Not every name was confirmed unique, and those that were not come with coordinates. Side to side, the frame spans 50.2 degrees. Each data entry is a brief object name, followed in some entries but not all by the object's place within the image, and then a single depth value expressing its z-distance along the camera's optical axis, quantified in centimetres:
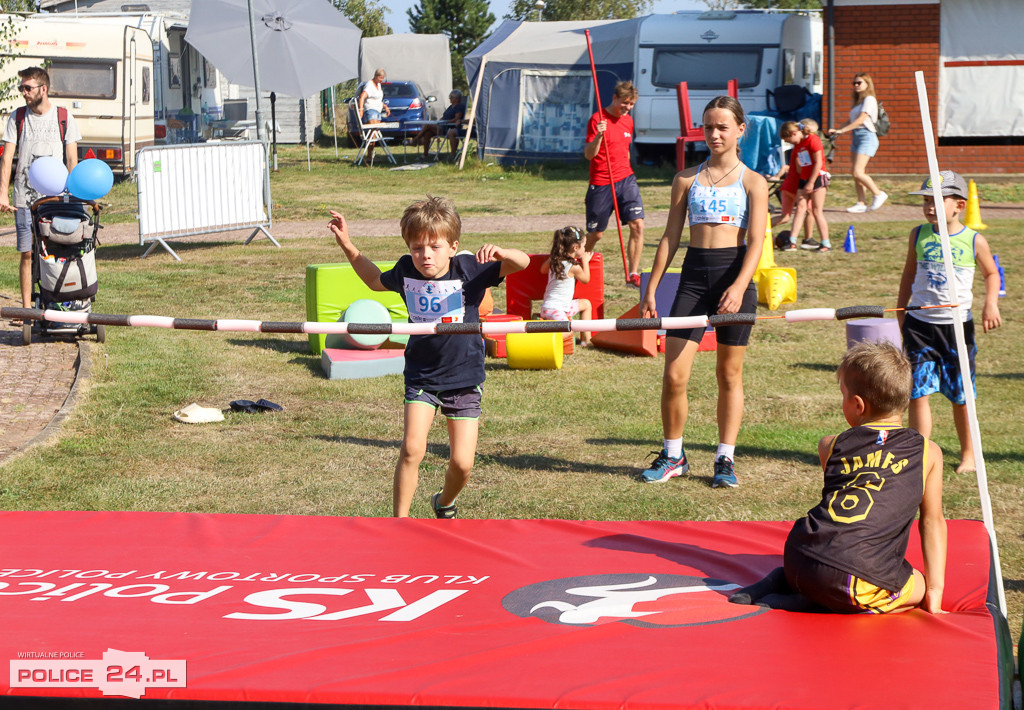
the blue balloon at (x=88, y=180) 944
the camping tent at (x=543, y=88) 2612
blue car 3266
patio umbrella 2323
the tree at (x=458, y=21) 5778
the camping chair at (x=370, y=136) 2792
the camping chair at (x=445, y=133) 2932
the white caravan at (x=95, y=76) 2359
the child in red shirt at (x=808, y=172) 1435
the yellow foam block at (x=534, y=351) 910
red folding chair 1655
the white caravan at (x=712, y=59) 2409
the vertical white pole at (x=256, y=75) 2146
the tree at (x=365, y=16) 6272
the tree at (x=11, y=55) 2052
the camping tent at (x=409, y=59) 3819
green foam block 962
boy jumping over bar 513
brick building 2097
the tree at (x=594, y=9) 6078
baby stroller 953
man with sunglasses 982
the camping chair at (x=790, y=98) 2278
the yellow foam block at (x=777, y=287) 1145
